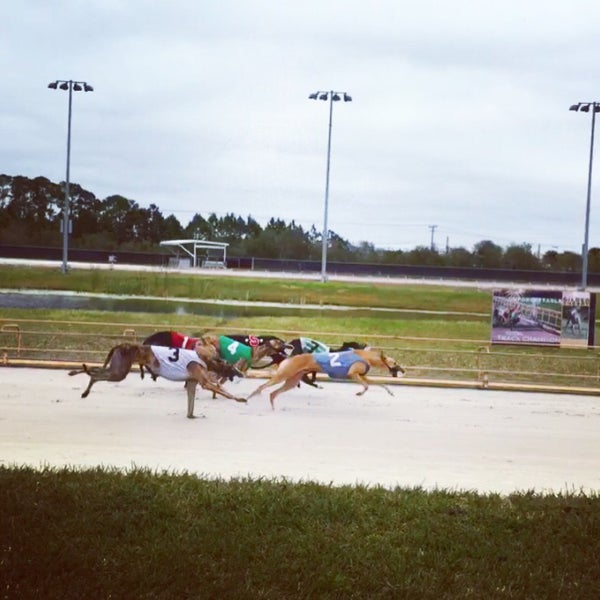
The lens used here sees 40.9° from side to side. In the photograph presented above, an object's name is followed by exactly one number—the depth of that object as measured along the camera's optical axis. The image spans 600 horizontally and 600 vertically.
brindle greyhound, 8.55
